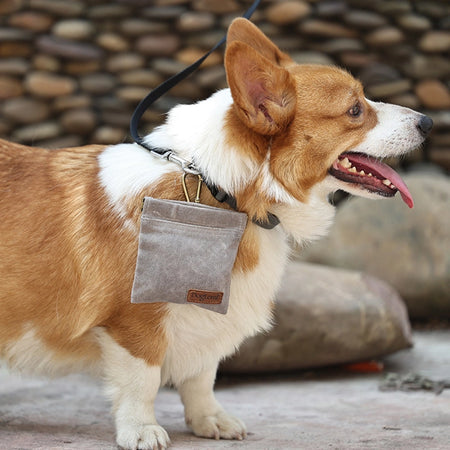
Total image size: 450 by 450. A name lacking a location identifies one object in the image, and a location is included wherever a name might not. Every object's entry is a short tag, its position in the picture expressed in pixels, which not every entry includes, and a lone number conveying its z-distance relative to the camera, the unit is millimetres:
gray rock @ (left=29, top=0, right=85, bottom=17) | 5746
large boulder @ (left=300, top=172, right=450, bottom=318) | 4910
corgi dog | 2355
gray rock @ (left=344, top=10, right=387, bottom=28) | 5844
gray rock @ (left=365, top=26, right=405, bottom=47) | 5883
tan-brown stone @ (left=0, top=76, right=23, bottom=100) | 5789
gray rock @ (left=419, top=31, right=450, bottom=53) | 5875
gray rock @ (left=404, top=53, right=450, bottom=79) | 5961
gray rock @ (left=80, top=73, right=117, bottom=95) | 5914
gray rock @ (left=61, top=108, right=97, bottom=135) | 5887
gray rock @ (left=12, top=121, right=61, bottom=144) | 5887
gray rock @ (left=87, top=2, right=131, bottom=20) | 5820
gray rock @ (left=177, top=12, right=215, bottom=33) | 5809
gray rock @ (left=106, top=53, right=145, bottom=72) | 5914
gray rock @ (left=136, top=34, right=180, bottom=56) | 5891
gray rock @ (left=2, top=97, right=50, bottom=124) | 5828
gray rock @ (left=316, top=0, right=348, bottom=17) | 5816
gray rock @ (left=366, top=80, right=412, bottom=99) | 5914
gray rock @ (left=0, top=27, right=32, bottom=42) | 5695
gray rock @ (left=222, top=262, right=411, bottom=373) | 3861
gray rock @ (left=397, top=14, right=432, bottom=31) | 5869
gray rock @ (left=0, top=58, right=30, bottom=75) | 5738
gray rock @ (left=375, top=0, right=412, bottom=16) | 5879
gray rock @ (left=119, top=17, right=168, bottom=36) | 5840
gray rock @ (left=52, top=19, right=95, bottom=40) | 5781
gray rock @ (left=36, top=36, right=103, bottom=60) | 5750
